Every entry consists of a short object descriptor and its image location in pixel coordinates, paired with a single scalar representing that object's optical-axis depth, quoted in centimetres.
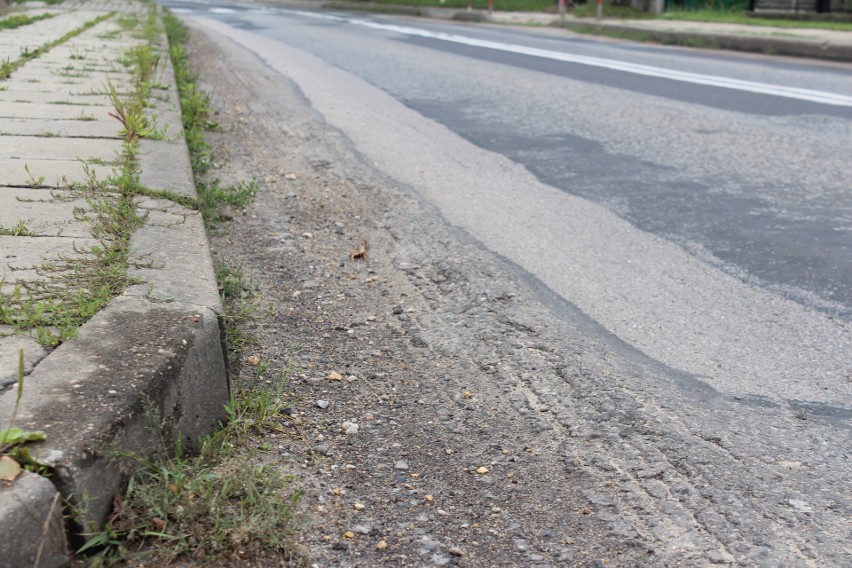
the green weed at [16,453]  173
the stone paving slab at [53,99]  559
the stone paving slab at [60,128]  469
